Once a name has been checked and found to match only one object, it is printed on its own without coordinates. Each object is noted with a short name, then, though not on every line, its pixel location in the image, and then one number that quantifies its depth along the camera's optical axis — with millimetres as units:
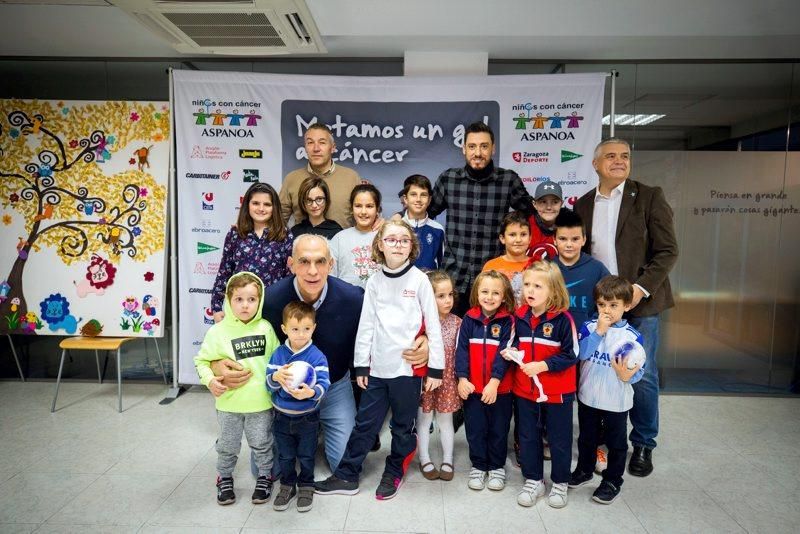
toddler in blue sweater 2293
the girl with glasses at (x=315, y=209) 3068
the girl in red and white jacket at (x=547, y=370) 2346
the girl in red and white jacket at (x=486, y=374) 2453
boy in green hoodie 2381
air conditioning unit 2723
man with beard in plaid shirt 3014
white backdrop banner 3771
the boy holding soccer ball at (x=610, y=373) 2369
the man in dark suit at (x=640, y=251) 2789
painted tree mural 3908
